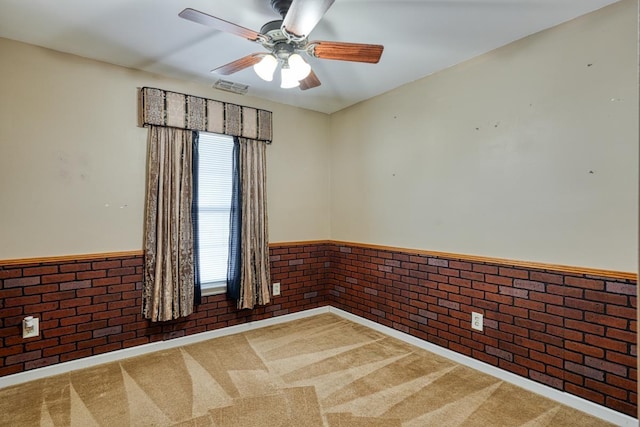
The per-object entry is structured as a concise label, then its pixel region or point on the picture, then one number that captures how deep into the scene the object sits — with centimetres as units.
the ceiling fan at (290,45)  162
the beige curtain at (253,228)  332
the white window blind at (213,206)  319
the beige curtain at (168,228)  284
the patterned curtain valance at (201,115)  283
